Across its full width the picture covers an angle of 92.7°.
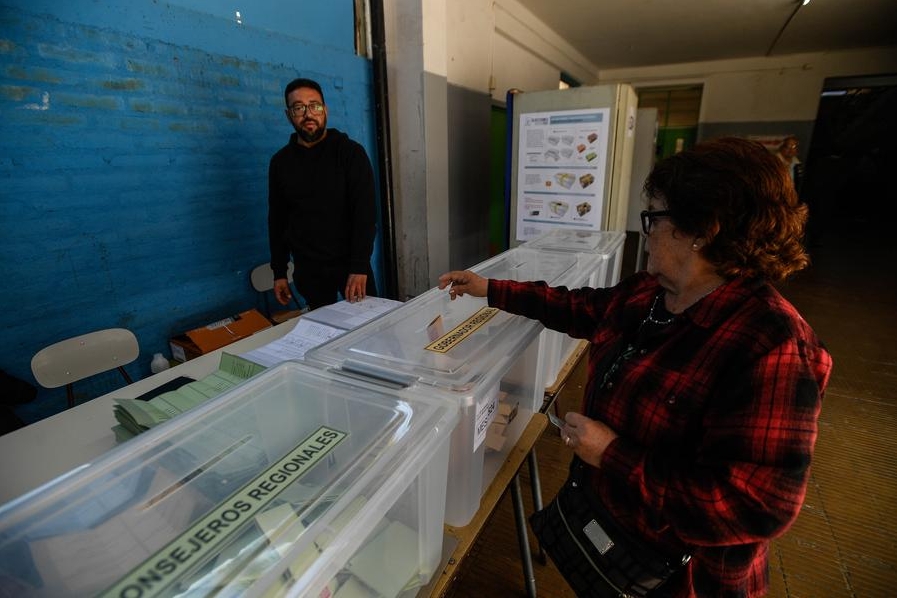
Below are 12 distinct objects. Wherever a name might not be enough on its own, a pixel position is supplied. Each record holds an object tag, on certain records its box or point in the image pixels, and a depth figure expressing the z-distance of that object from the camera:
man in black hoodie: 1.82
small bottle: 1.80
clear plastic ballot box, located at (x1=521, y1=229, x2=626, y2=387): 1.33
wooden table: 0.74
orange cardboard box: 1.97
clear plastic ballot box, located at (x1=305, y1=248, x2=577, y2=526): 0.76
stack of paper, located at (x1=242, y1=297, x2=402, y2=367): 1.23
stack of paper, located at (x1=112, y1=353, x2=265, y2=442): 0.88
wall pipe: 2.83
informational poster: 2.89
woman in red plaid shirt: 0.58
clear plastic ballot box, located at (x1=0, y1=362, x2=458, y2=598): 0.44
